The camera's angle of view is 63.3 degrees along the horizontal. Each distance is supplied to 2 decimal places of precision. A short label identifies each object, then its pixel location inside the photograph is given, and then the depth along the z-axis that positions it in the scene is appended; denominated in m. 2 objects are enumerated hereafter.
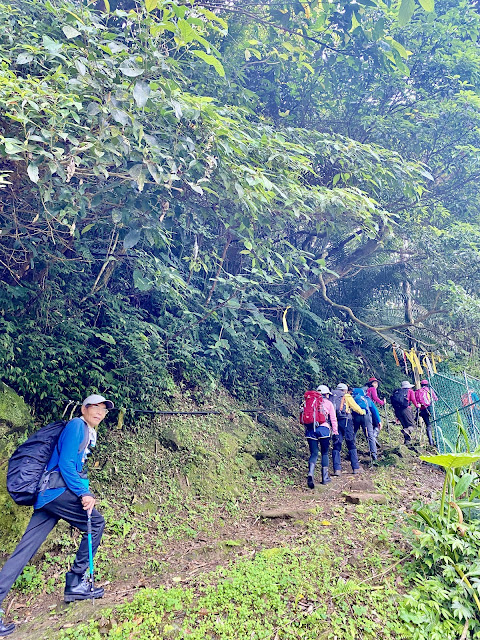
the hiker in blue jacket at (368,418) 7.82
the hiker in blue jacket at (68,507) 3.02
